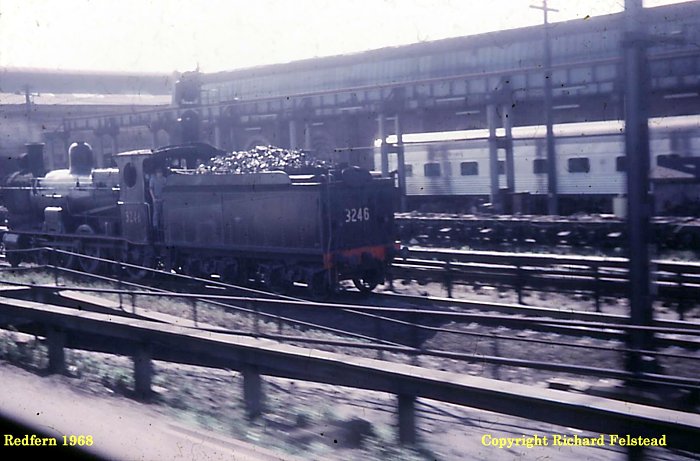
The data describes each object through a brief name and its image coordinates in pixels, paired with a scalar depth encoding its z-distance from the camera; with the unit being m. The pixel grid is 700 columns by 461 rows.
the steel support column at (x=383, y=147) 27.30
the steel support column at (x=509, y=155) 25.42
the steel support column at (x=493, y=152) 25.56
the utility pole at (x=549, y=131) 21.86
